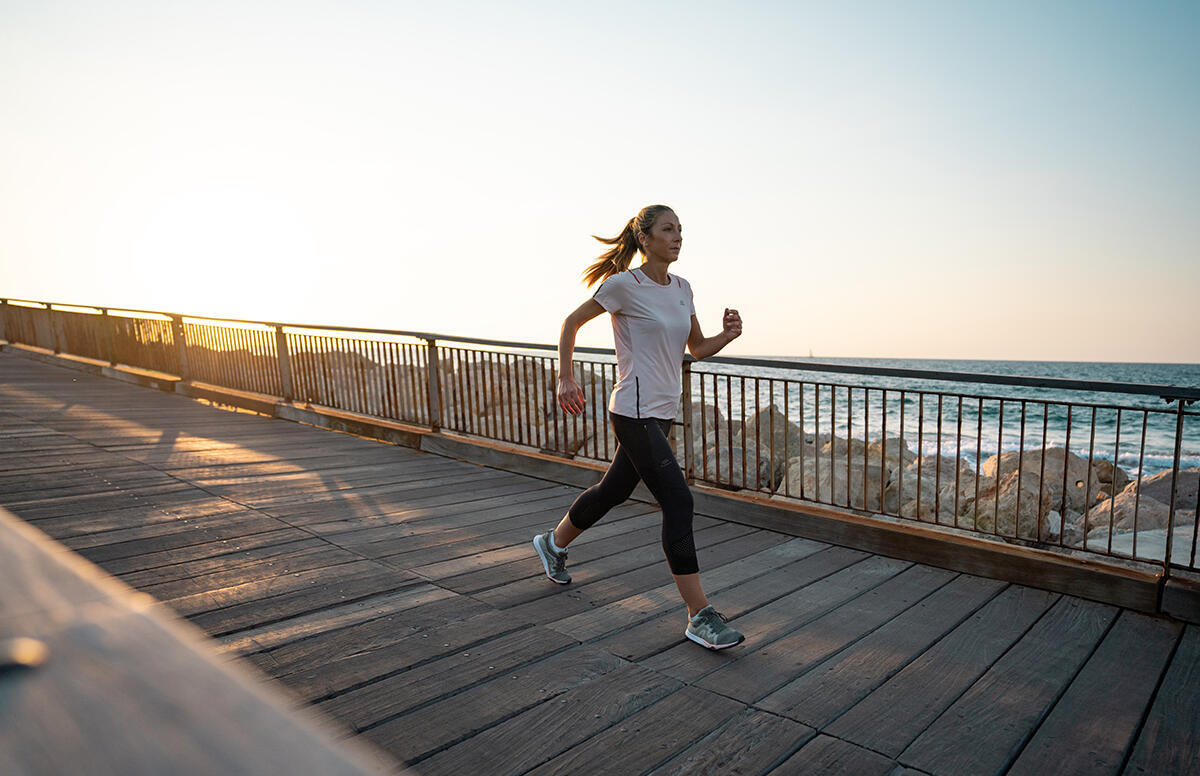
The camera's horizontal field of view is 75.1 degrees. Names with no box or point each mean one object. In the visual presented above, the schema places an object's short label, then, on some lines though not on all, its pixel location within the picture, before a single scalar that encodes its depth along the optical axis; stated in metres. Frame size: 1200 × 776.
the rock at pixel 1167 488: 12.09
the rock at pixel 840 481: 10.12
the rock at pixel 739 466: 10.88
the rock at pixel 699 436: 6.63
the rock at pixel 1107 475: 15.43
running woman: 3.49
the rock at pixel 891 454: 12.00
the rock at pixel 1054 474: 11.93
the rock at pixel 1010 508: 9.36
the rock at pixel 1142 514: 10.67
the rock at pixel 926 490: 11.15
